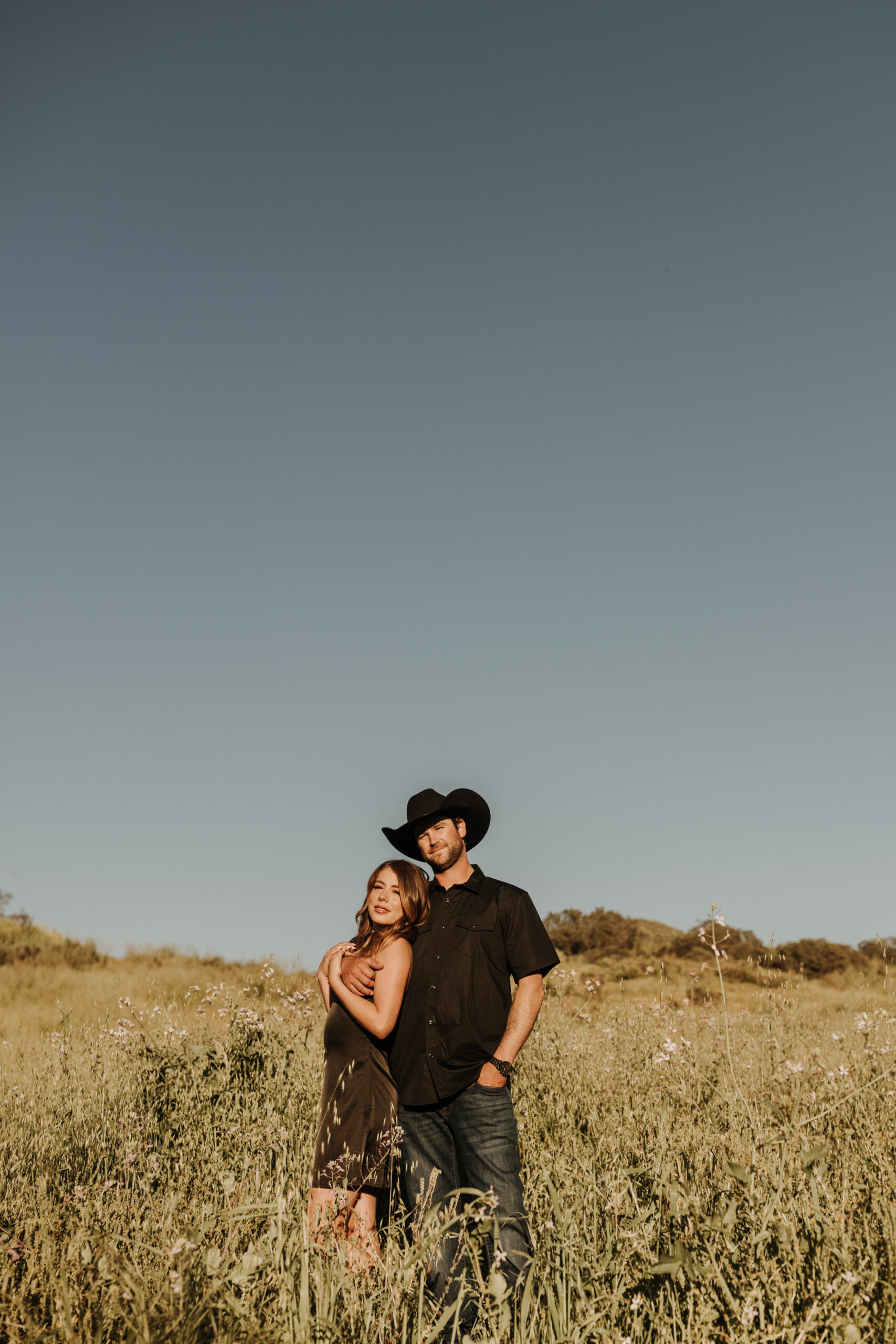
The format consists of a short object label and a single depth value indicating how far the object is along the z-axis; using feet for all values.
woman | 11.00
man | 11.34
